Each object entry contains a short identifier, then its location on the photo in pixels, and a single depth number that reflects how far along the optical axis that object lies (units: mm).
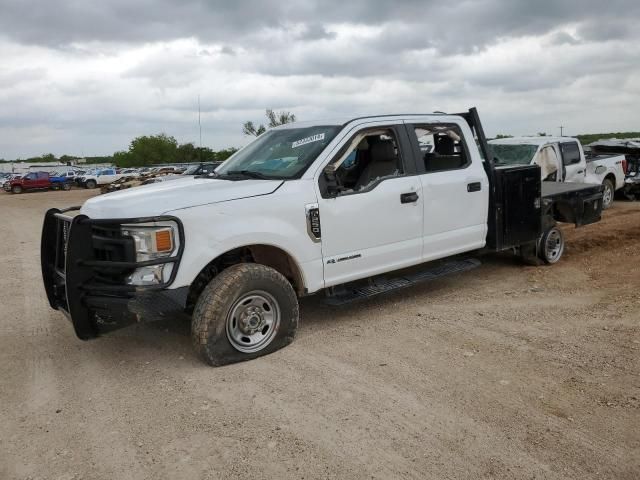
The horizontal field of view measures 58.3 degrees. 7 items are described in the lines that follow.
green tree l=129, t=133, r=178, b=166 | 89500
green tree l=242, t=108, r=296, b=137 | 51344
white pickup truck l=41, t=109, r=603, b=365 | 4250
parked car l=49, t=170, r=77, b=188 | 42938
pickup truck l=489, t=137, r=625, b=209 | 11406
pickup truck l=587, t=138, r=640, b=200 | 15055
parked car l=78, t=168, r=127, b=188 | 44000
